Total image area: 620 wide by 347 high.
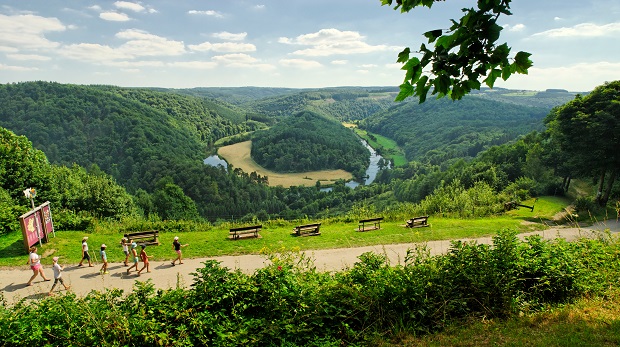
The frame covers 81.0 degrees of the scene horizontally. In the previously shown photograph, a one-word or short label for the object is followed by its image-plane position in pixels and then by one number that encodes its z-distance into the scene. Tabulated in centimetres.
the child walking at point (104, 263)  1385
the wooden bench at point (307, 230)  1944
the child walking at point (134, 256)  1395
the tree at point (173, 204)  4759
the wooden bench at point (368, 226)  2050
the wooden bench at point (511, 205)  2705
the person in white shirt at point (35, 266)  1281
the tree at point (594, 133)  2405
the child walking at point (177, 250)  1495
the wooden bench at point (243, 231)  1867
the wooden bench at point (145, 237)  1727
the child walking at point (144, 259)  1389
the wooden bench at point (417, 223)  2095
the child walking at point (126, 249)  1491
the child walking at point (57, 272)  1231
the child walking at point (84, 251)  1441
